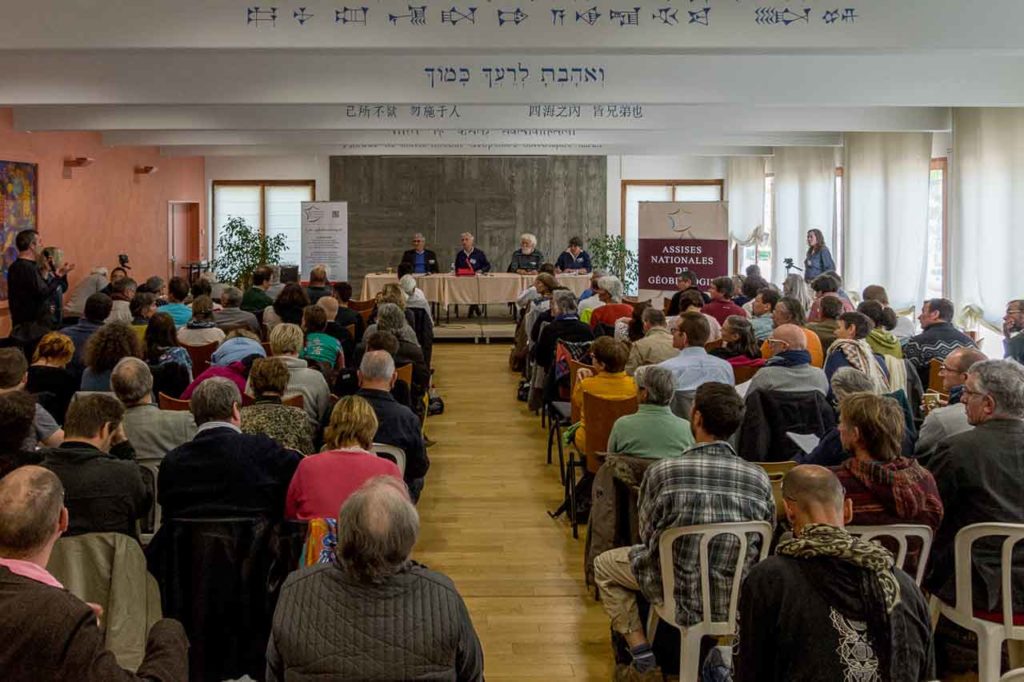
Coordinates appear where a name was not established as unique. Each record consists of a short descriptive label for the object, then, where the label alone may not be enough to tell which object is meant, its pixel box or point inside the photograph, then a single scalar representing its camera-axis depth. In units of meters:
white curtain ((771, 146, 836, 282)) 15.51
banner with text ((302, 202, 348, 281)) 17.03
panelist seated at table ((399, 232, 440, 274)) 15.35
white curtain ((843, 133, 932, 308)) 12.75
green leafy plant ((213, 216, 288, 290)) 18.19
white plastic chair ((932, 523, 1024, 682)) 3.40
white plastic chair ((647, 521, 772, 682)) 3.50
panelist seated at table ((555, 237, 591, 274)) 15.27
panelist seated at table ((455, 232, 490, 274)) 15.53
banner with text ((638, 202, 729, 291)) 11.38
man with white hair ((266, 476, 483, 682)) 2.38
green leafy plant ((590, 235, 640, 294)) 18.34
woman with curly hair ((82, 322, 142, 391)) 5.44
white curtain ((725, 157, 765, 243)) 18.83
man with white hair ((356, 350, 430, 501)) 5.06
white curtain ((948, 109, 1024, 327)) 10.24
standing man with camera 9.62
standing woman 12.91
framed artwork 11.64
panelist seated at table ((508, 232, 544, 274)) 15.64
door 18.47
